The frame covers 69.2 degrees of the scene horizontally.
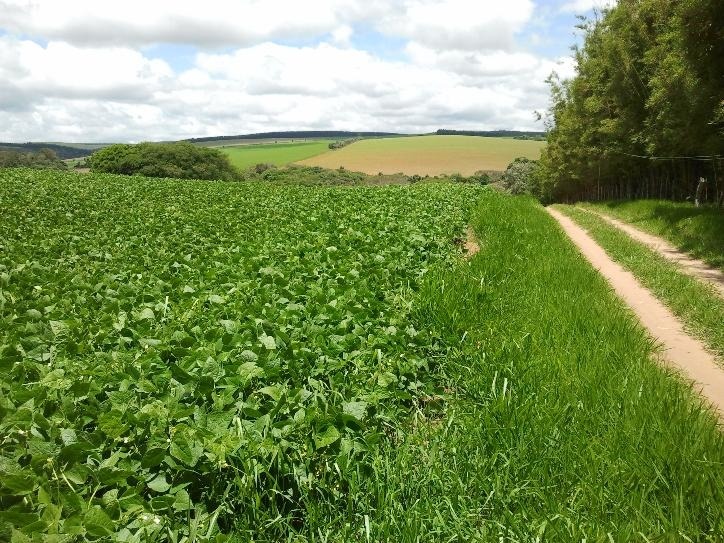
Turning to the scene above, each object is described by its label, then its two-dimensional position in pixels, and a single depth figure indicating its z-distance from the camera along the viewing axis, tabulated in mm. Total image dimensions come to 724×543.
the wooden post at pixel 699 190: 23158
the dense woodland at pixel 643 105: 15320
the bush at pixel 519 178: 73375
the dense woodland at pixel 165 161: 61438
